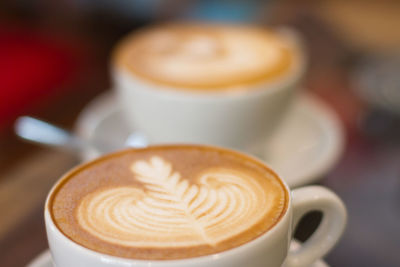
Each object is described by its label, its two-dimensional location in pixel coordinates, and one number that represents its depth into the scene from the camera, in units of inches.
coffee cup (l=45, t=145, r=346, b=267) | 13.1
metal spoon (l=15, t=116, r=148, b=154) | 20.3
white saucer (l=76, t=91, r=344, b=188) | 20.3
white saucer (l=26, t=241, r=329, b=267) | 14.9
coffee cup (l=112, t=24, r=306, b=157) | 20.2
